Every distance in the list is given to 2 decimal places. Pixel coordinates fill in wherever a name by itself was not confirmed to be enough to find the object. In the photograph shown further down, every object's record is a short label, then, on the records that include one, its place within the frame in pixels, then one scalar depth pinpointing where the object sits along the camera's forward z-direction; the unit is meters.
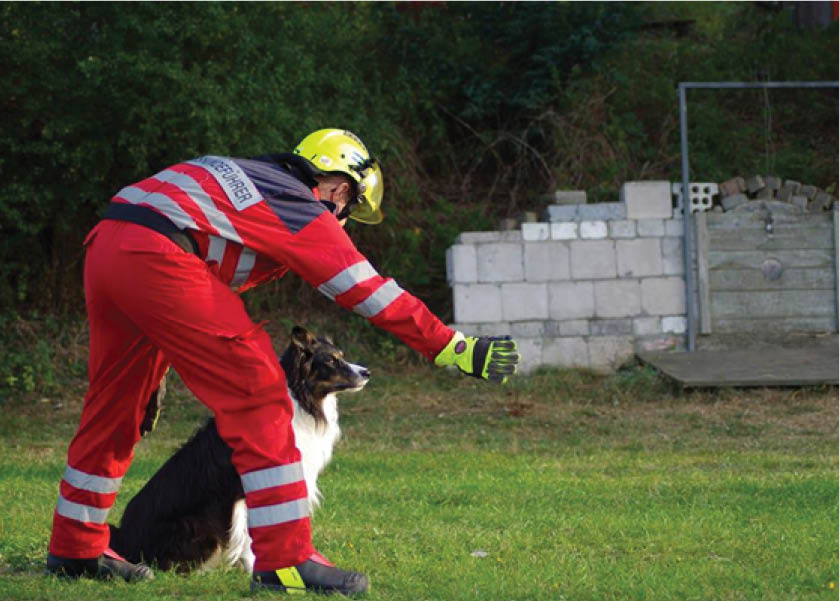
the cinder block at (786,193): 15.19
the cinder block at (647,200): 14.95
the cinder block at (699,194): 15.10
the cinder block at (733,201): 15.09
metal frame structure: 14.93
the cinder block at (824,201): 15.20
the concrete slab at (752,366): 13.38
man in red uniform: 4.89
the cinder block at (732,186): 15.10
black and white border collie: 5.57
